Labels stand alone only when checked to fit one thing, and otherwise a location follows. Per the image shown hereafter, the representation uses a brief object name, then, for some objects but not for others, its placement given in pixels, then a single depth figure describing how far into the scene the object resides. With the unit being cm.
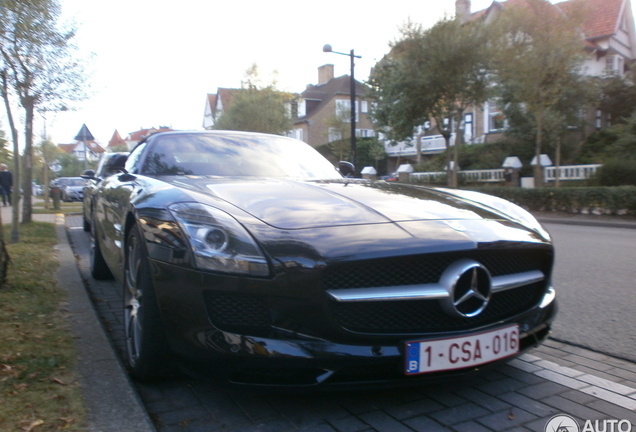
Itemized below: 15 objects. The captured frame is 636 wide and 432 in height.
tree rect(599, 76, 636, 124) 2706
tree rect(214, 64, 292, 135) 3881
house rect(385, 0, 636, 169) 3015
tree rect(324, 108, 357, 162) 4412
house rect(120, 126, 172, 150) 11314
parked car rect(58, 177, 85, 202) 3082
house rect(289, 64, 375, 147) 5462
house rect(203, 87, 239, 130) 6669
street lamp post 1948
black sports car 221
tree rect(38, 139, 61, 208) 2131
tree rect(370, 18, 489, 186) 1970
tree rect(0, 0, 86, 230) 650
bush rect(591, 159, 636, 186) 1796
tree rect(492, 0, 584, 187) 1728
